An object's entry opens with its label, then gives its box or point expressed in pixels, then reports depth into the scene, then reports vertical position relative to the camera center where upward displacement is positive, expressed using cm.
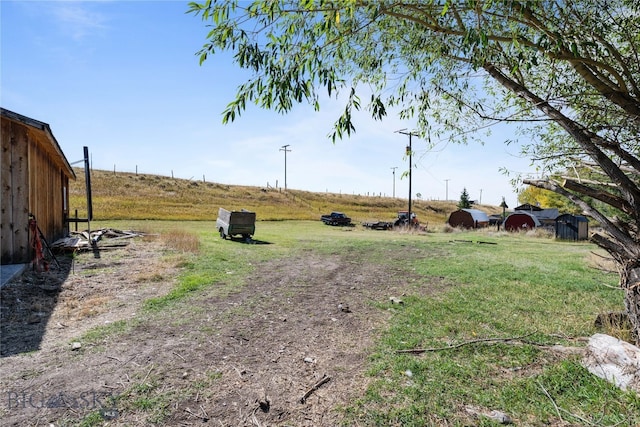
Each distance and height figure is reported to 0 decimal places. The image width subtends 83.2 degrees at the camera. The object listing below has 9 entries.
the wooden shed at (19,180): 853 +52
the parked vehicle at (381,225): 3766 -214
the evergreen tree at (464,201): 8038 +118
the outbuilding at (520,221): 3888 -160
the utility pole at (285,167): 7716 +791
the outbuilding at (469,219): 4578 -163
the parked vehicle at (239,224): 1855 -106
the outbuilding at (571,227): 2867 -160
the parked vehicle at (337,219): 4350 -177
